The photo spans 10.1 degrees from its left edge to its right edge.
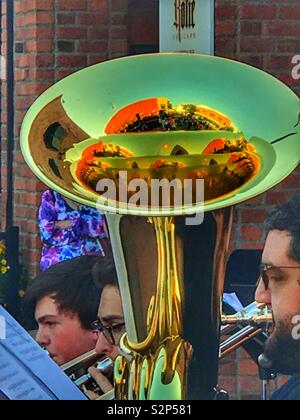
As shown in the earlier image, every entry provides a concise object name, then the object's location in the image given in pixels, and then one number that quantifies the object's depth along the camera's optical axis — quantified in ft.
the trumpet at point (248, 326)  19.36
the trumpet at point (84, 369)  19.62
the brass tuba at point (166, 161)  17.62
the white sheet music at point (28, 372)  19.49
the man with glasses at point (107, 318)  19.08
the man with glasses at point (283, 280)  19.38
